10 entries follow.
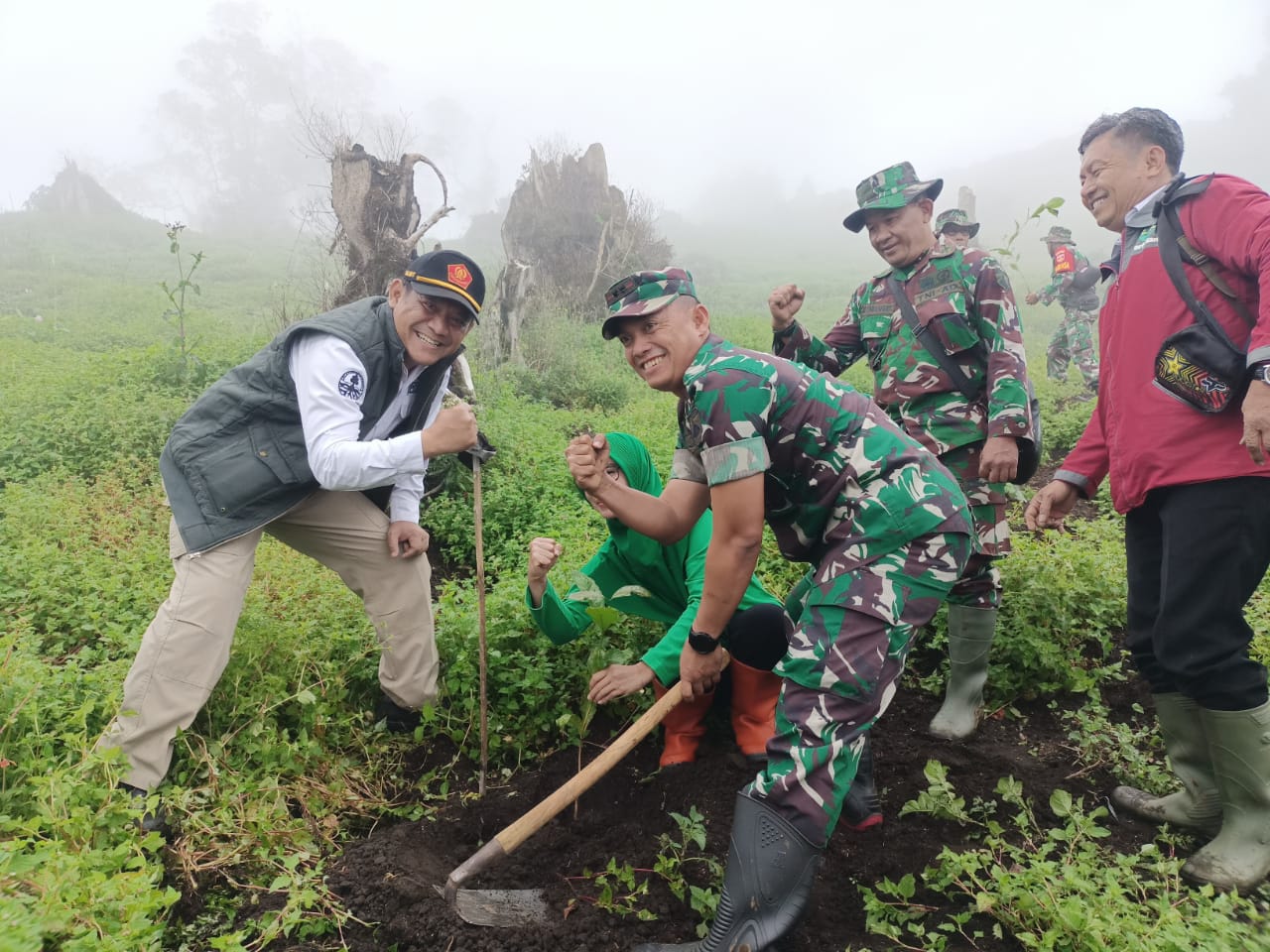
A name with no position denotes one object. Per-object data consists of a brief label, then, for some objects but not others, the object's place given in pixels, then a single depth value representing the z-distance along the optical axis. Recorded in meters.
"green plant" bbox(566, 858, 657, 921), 2.22
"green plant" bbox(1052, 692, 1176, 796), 2.72
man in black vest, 2.56
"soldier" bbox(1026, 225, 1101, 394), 9.95
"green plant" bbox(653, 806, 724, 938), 2.22
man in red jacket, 2.10
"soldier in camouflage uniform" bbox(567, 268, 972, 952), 1.95
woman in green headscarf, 2.68
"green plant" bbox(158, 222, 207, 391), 7.38
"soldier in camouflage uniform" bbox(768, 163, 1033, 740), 3.05
